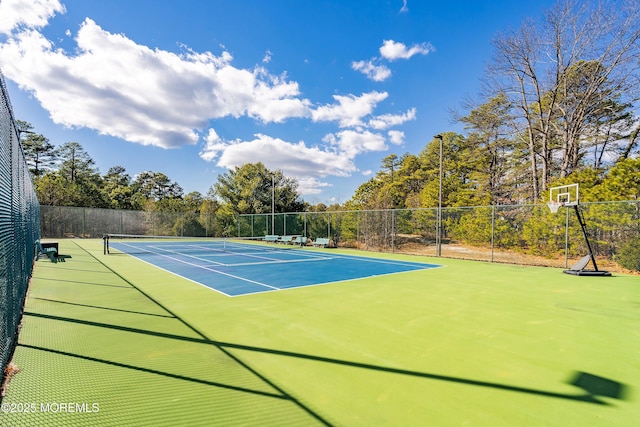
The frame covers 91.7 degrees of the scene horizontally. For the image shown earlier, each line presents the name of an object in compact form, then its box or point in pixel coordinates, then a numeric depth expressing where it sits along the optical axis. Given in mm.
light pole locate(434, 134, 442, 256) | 15152
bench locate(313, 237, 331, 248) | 19391
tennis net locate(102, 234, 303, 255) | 16484
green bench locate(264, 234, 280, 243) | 22188
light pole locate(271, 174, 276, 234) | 24884
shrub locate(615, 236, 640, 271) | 10398
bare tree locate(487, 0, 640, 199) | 16469
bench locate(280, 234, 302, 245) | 20828
